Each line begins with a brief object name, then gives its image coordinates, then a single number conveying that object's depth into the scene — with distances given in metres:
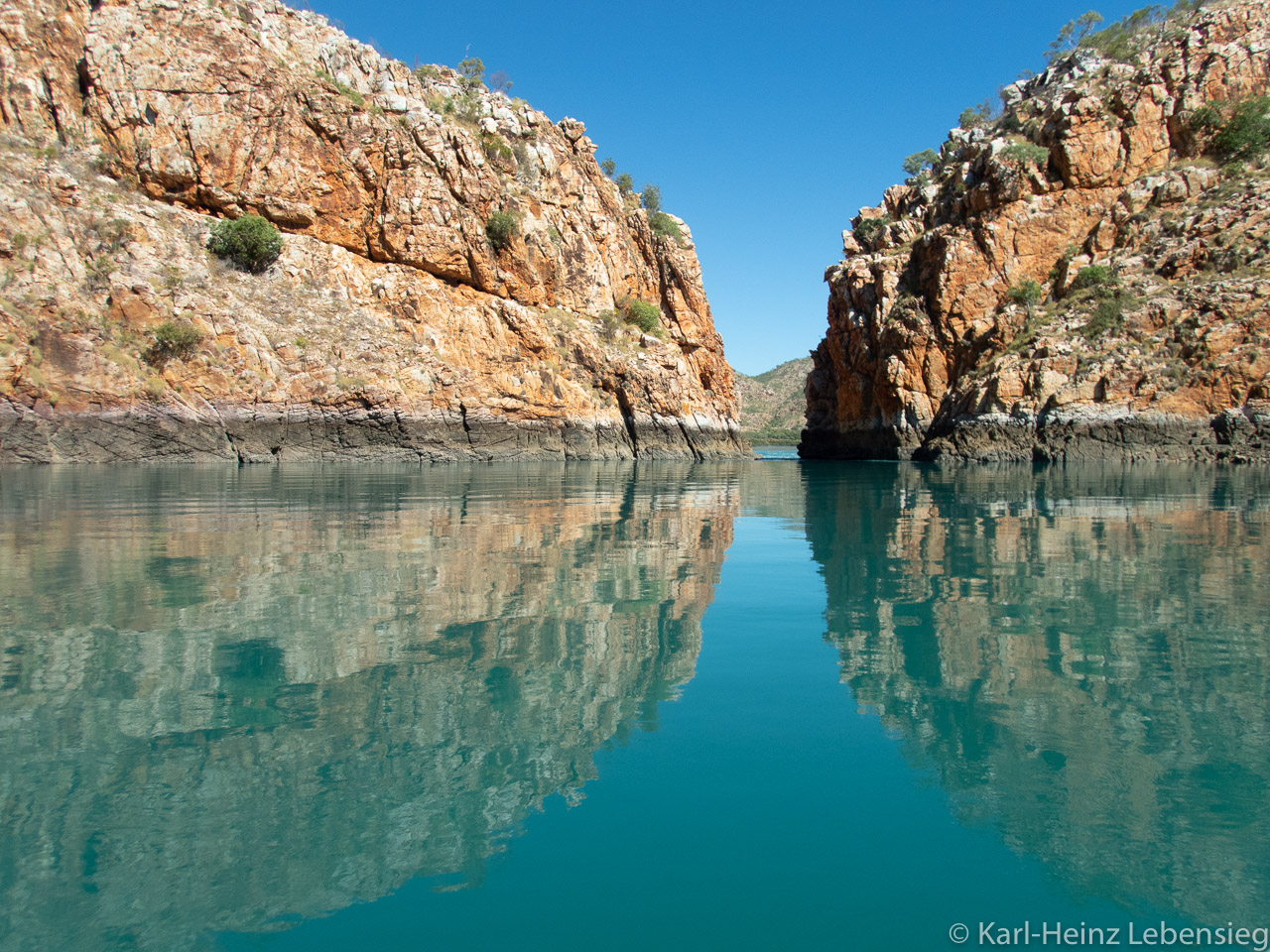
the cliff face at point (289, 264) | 28.73
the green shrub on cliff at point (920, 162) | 66.00
